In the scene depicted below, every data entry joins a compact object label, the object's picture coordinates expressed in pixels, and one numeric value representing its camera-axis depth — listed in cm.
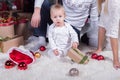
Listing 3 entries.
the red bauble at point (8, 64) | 137
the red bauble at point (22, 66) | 135
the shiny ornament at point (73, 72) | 127
